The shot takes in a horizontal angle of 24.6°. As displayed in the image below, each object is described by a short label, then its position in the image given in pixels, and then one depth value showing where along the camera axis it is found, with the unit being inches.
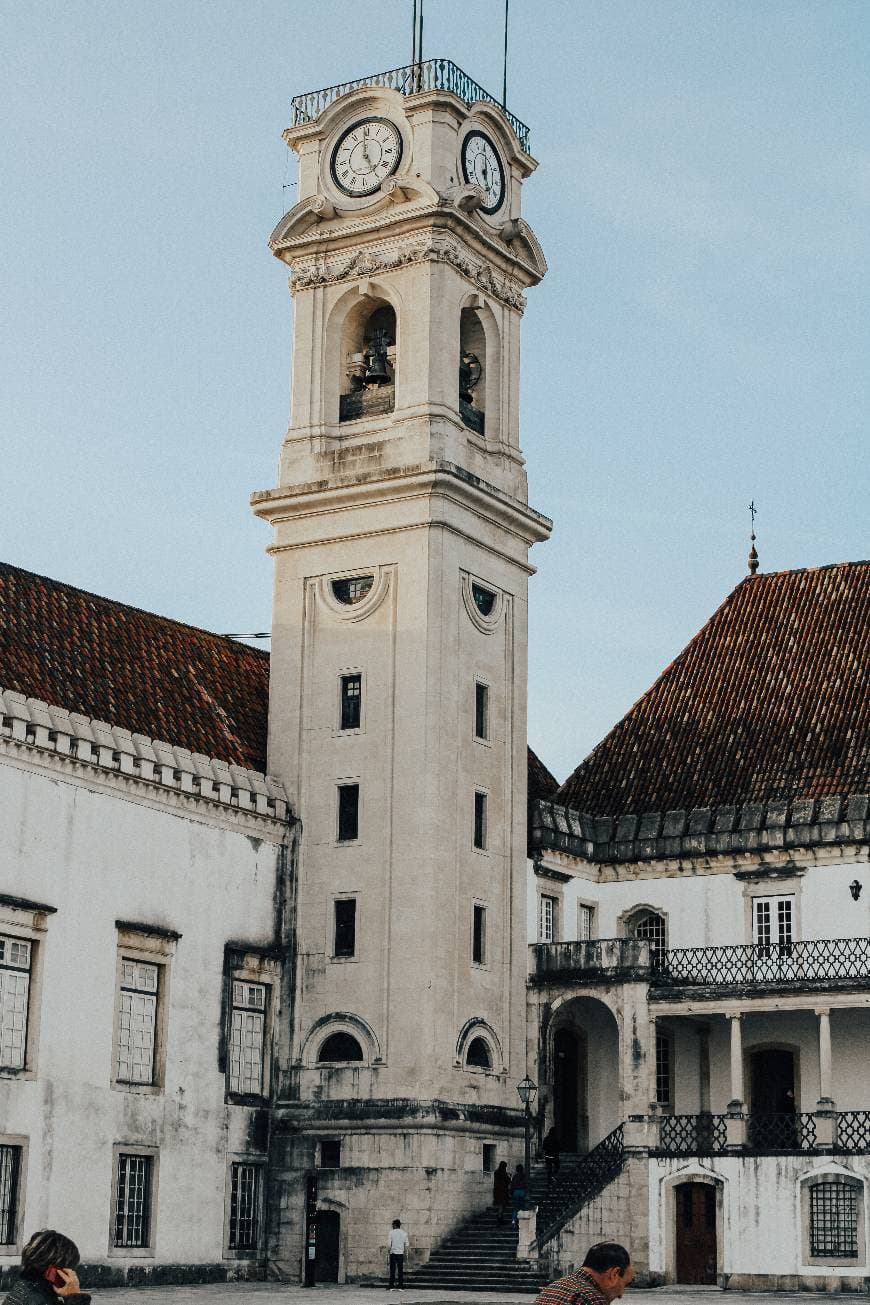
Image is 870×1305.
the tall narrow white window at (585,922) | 1775.3
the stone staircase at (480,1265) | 1405.0
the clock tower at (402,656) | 1535.4
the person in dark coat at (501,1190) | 1534.2
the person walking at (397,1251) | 1422.2
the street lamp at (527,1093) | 1526.8
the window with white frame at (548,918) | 1727.5
